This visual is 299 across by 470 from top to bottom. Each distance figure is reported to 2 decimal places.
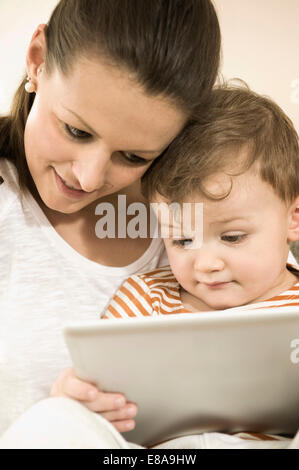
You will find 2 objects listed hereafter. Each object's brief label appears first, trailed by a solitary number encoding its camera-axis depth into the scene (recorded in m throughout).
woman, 0.74
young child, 0.87
